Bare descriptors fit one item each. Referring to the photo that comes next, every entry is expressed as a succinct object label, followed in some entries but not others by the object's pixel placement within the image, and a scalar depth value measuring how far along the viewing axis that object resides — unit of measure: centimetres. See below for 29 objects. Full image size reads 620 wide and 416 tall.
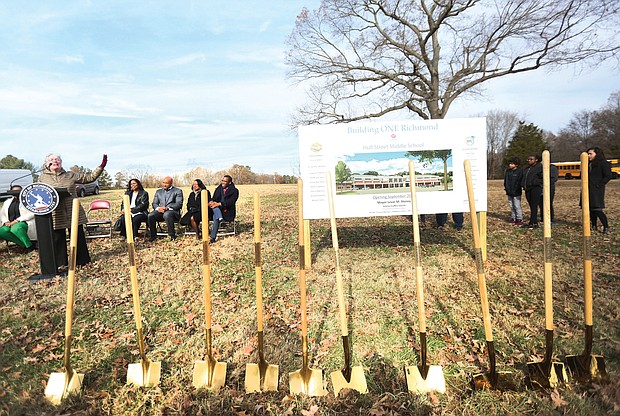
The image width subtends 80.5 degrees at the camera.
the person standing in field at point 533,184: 943
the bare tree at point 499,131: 5750
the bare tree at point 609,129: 3754
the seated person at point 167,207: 903
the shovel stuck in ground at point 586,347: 322
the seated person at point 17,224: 763
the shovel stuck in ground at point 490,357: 319
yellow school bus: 3209
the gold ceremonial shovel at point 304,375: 325
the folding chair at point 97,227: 936
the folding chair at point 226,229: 975
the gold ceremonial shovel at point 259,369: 329
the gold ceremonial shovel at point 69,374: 321
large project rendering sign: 669
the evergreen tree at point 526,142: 4388
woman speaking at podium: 616
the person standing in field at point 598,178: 810
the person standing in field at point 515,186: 1008
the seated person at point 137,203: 900
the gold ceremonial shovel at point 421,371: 321
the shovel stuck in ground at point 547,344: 319
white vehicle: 2301
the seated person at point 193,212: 916
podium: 576
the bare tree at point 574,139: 4594
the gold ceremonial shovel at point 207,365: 333
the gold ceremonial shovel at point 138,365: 338
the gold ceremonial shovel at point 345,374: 324
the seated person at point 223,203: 902
